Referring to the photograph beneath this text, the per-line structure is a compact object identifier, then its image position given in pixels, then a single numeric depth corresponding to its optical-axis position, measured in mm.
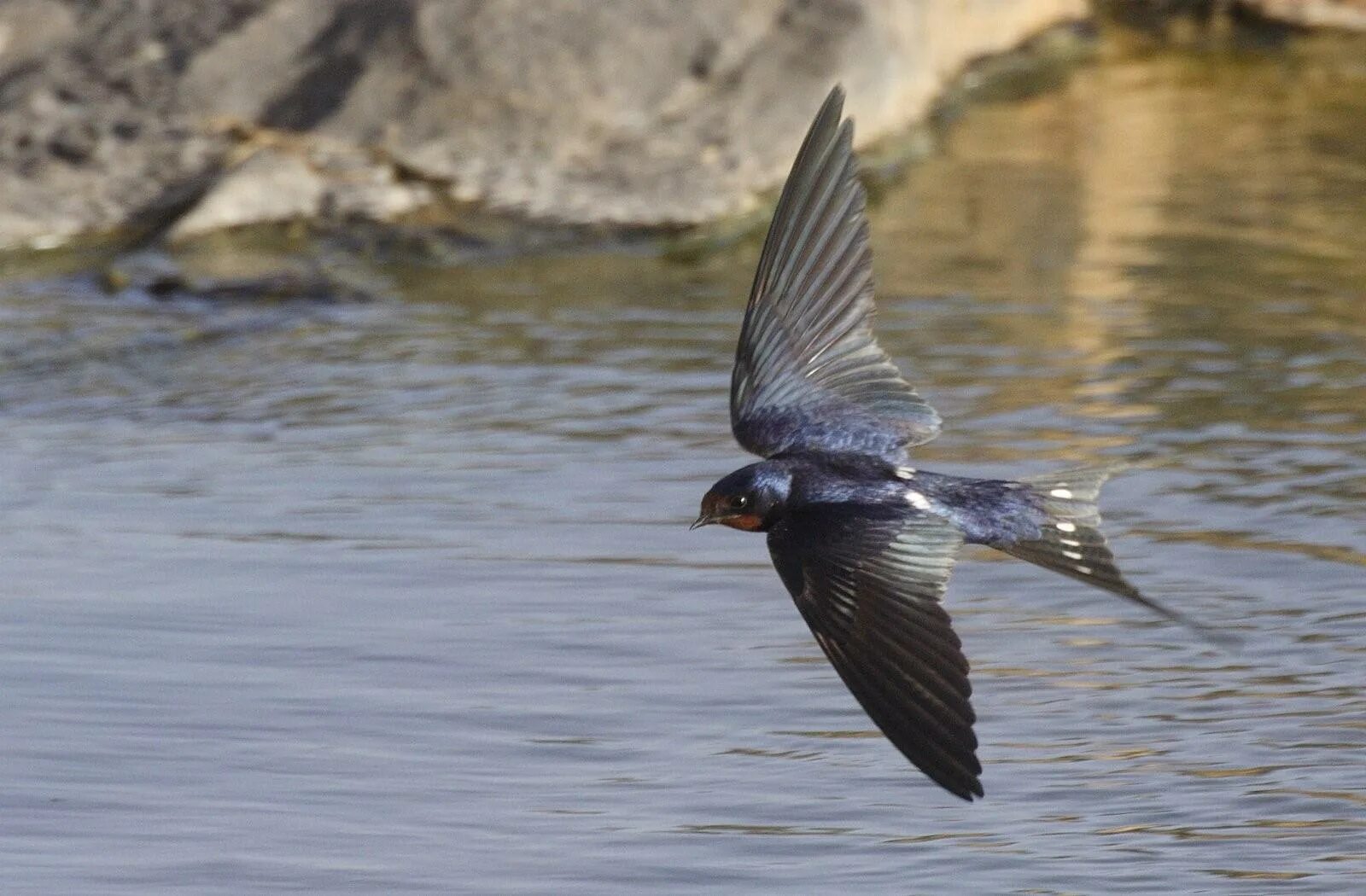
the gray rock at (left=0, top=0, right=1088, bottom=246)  13375
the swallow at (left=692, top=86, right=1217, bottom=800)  5855
